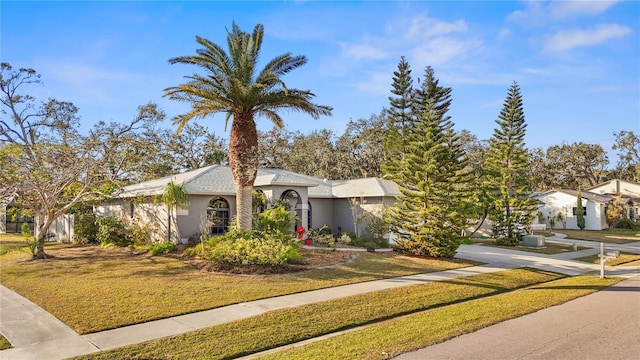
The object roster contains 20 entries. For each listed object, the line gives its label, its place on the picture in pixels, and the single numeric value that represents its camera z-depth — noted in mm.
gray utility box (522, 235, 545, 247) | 23453
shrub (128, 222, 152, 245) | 19856
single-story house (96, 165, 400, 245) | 19594
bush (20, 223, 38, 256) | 16406
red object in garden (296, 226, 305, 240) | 19781
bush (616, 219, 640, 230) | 38438
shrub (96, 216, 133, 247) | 20234
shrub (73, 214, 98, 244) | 22047
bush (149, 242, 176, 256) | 17016
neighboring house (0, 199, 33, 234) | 34312
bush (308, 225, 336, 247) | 19719
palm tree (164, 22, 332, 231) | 16172
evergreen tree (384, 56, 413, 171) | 32094
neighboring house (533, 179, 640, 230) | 39188
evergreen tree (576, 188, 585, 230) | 38250
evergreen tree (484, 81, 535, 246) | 24875
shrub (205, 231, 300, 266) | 13716
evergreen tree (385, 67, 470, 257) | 17422
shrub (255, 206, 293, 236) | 17141
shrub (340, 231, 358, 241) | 21670
